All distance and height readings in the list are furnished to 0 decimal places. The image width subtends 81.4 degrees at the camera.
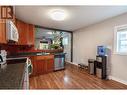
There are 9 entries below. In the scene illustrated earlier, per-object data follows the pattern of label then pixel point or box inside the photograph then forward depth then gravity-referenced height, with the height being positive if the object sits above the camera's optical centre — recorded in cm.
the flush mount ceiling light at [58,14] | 208 +96
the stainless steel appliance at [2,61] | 154 -33
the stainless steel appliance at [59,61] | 339 -72
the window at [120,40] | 240 +22
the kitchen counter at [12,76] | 74 -39
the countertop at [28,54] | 281 -32
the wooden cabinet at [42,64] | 285 -73
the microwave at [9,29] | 138 +32
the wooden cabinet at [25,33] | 288 +56
